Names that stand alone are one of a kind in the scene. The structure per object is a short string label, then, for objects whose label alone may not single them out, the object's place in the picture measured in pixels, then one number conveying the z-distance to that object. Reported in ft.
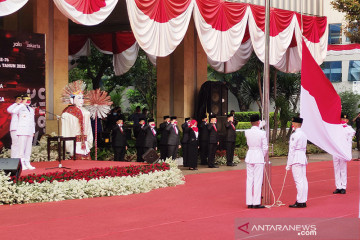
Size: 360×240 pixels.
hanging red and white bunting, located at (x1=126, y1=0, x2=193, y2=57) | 53.93
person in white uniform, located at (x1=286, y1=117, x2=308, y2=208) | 36.35
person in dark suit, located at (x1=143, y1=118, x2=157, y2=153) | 59.26
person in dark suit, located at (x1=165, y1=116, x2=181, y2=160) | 59.88
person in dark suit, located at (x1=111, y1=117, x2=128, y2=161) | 59.52
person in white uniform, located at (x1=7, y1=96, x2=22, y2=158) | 45.83
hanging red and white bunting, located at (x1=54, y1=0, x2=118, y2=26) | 48.19
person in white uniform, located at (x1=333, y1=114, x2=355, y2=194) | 43.62
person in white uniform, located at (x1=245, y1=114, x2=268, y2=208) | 36.27
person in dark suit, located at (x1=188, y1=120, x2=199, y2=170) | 60.70
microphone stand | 47.35
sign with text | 52.16
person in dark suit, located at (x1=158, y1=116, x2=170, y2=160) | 60.49
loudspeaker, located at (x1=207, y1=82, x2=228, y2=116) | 70.74
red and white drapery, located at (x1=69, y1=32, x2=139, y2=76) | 88.43
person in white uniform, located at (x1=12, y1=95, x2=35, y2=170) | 45.75
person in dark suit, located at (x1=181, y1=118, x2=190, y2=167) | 61.62
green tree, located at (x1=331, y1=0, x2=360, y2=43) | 75.25
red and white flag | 37.58
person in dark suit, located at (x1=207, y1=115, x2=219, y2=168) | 63.26
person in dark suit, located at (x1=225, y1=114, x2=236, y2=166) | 66.33
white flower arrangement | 37.45
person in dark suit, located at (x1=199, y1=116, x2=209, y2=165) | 64.13
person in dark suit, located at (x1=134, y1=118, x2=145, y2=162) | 60.34
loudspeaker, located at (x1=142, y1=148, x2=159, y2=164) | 50.83
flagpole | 37.29
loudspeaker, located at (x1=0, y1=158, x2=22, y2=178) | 38.81
